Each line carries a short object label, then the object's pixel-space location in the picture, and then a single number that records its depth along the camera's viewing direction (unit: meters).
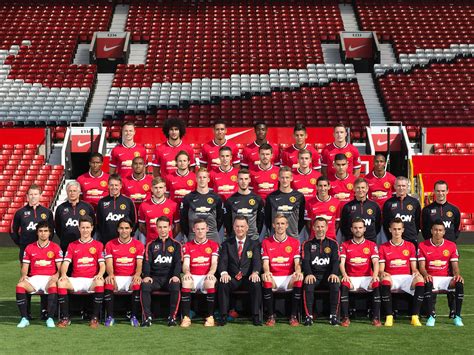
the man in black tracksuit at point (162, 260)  10.15
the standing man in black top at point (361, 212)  10.77
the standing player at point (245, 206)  10.63
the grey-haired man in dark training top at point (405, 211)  11.05
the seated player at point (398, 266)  10.12
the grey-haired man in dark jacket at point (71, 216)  10.85
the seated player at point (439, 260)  10.33
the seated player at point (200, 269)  10.00
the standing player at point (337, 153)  12.09
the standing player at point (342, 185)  11.38
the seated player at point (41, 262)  10.18
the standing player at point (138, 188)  11.41
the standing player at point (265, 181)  11.59
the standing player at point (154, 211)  10.84
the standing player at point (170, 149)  11.77
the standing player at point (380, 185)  11.73
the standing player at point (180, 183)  11.32
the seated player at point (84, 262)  10.12
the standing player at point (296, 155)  11.83
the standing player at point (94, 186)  11.52
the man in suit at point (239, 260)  10.19
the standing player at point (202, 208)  10.75
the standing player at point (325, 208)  10.90
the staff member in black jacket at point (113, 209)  10.80
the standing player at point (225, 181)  11.48
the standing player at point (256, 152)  11.82
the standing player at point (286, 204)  10.85
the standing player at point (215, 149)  11.88
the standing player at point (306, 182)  11.49
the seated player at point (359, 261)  10.24
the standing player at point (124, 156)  11.98
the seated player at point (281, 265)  10.05
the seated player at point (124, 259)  10.24
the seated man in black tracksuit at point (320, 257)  10.23
